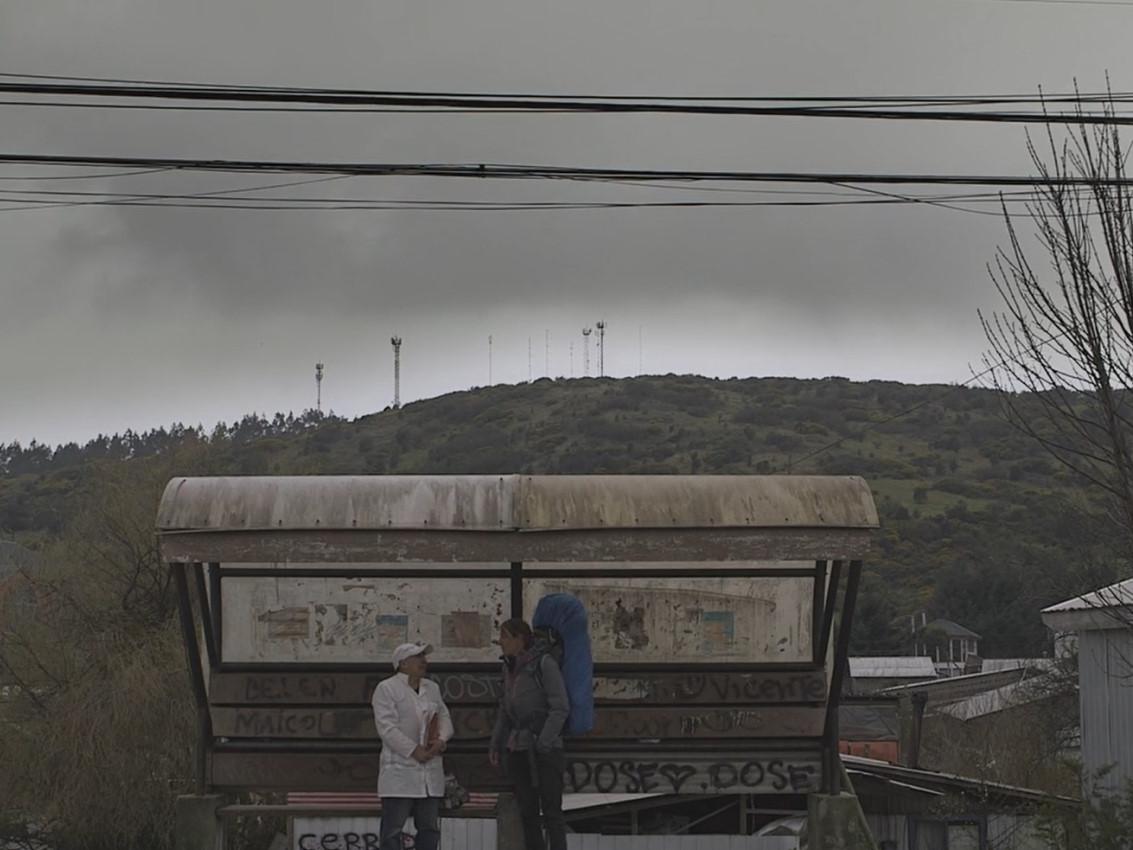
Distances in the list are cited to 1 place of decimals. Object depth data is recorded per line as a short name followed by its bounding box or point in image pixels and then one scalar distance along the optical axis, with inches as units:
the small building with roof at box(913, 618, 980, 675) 2691.9
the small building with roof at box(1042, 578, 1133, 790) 743.7
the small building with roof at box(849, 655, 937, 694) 2443.8
